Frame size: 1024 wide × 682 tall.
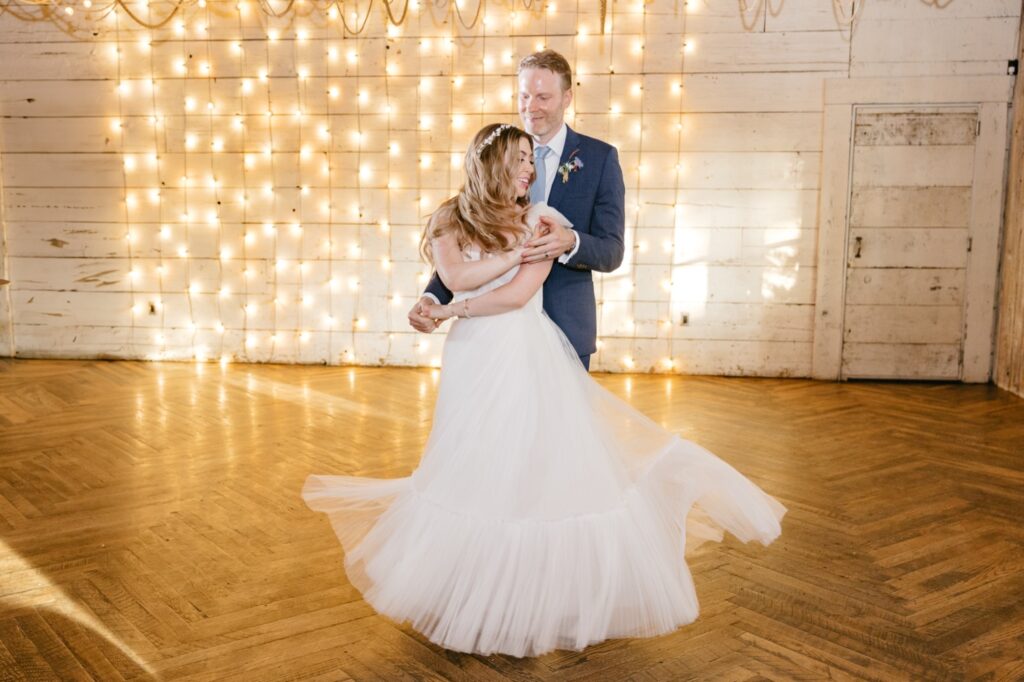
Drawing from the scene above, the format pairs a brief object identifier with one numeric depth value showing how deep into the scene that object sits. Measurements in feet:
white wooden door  17.53
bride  6.07
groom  7.09
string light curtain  18.17
